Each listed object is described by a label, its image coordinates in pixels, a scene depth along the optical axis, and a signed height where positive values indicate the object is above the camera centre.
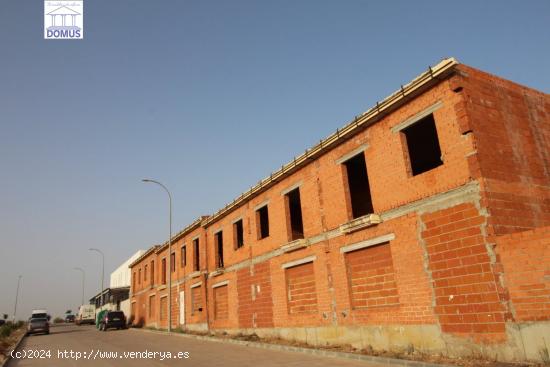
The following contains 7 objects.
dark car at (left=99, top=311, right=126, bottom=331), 35.34 -1.39
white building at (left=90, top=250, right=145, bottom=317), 52.39 +1.61
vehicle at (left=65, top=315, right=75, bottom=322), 83.00 -1.99
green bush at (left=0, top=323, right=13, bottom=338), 24.37 -1.13
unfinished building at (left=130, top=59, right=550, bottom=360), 8.85 +1.46
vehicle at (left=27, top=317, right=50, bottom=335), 33.00 -1.19
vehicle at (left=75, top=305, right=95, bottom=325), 56.59 -1.12
